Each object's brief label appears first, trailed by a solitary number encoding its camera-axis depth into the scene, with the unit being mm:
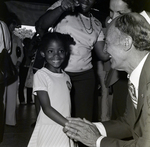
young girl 1902
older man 1276
